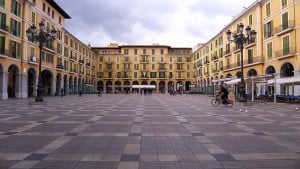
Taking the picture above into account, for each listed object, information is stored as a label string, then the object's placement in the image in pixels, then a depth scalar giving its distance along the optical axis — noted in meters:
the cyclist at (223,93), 15.36
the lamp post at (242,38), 17.02
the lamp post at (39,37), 16.89
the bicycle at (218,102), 15.23
